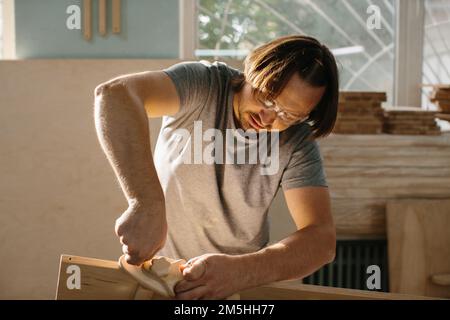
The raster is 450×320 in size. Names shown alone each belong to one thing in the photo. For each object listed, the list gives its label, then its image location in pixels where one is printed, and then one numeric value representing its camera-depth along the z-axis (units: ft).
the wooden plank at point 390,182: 9.07
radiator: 9.49
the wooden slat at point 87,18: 9.02
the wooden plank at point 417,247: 8.94
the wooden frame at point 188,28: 9.65
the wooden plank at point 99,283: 3.68
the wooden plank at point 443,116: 9.29
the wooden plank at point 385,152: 9.05
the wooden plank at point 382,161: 9.07
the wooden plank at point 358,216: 9.06
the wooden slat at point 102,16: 9.04
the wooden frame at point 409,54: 10.20
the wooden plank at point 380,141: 9.05
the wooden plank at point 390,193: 9.07
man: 3.72
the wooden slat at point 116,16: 9.07
